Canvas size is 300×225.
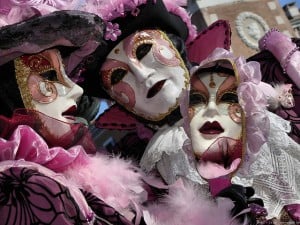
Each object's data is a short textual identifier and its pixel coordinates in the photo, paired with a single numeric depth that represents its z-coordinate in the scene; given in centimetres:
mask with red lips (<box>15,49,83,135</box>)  235
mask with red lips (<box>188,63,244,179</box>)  249
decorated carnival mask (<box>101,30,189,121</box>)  277
